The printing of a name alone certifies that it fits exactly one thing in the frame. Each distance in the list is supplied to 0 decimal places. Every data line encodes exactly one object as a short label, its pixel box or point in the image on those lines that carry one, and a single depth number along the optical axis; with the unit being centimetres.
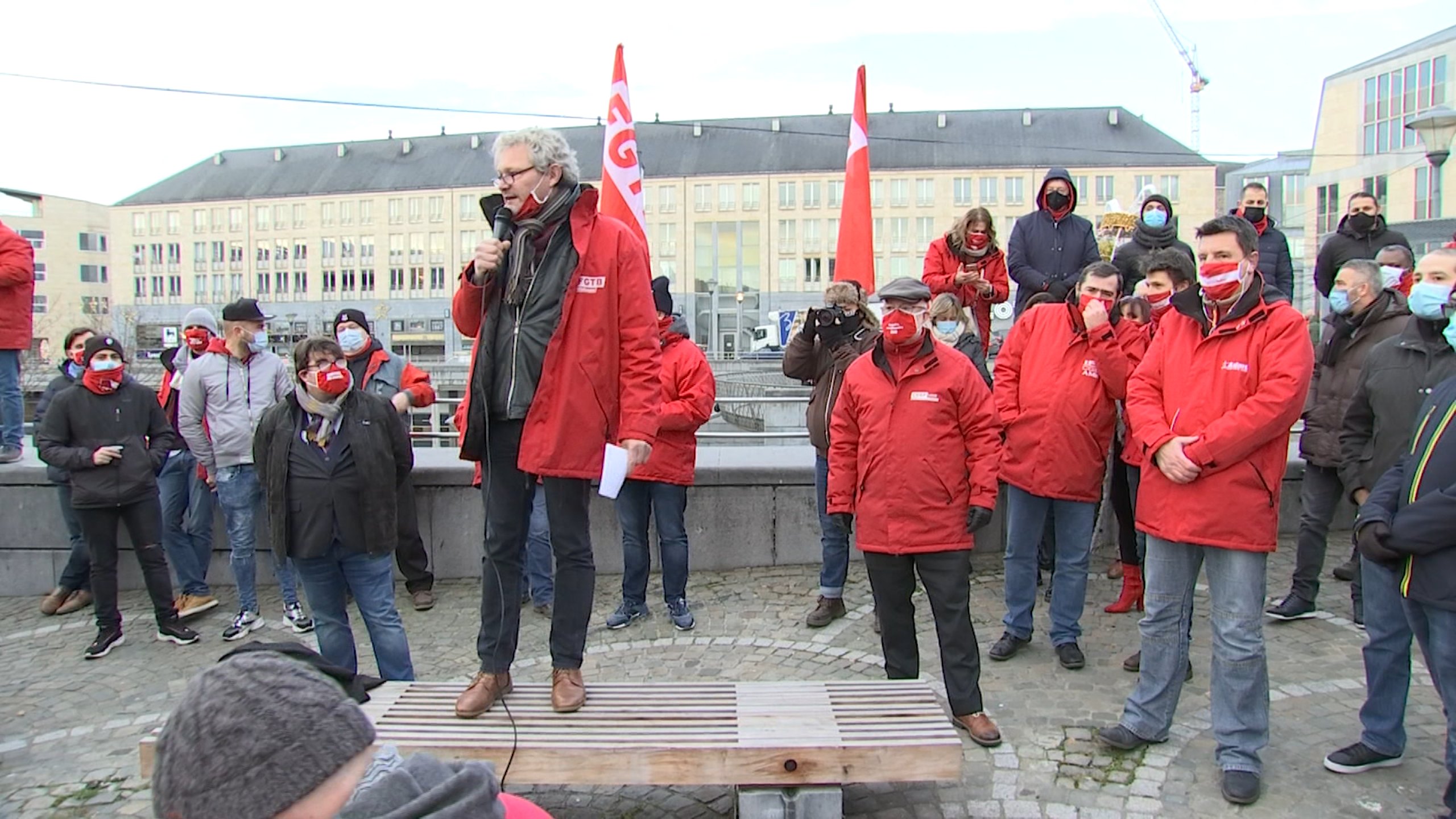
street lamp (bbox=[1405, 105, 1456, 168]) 998
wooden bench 349
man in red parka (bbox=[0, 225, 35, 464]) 784
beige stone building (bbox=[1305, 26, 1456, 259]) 4938
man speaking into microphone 386
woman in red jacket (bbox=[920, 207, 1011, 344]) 720
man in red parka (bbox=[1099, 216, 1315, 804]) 394
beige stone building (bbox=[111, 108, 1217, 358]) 8094
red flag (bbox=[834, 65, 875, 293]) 852
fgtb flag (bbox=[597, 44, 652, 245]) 859
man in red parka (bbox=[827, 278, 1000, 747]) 451
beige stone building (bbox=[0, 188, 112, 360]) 9012
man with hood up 709
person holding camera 590
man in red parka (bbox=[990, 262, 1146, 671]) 531
